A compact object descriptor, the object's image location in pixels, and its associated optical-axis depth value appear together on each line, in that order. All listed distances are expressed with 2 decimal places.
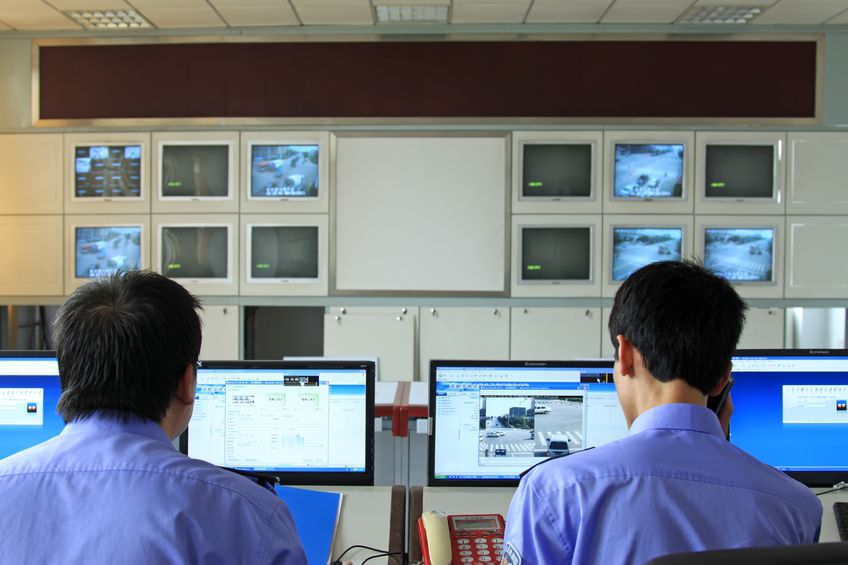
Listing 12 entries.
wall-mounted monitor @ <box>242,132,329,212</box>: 4.12
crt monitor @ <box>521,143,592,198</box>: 4.10
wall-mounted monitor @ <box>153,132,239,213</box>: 4.15
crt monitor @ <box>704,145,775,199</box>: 4.09
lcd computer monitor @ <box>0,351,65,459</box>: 1.67
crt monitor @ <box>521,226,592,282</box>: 4.12
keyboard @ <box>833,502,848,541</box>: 1.52
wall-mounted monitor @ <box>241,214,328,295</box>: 4.14
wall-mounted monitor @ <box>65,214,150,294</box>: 4.18
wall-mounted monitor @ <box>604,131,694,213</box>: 4.06
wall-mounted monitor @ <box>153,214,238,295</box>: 4.16
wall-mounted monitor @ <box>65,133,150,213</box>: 4.16
